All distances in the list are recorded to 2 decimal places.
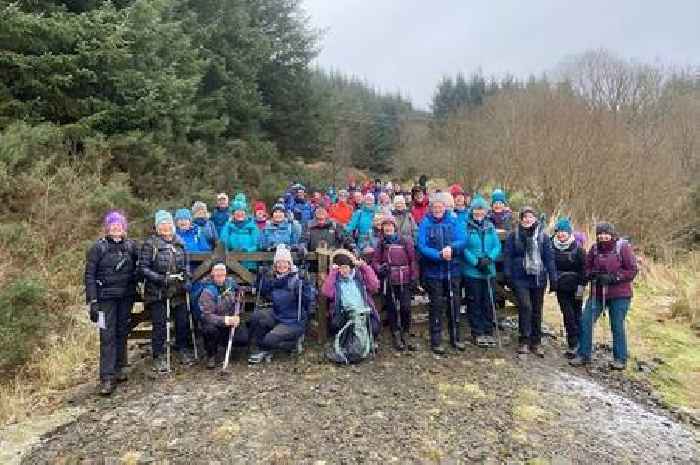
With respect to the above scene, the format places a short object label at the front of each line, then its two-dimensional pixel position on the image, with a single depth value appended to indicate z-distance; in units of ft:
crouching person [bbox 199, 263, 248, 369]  22.11
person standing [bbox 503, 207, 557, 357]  24.23
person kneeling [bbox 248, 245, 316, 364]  22.65
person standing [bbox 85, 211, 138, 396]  20.43
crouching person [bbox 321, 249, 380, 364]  22.80
